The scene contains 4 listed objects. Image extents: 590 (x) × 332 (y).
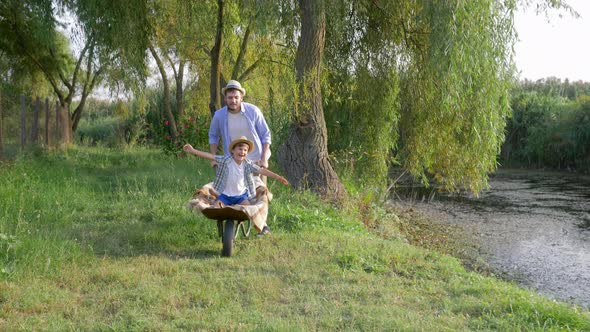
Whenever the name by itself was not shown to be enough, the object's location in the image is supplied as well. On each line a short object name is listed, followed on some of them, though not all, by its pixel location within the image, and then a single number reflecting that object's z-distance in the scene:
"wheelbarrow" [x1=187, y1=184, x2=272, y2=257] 5.58
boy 6.06
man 6.39
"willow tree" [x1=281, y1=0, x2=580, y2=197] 8.18
